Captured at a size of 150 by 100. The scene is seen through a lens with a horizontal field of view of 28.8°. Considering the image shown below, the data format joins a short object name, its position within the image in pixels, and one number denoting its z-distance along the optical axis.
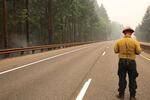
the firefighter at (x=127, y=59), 7.44
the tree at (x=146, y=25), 142.12
